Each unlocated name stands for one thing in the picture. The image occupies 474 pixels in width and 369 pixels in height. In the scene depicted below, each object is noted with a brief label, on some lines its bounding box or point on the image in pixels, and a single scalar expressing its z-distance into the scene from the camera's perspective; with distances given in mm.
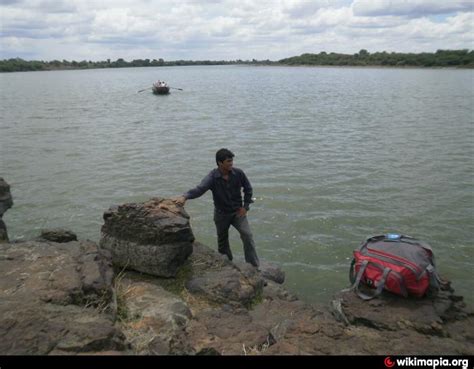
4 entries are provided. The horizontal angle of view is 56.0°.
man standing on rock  7449
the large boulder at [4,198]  9223
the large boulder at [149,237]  7047
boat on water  53919
